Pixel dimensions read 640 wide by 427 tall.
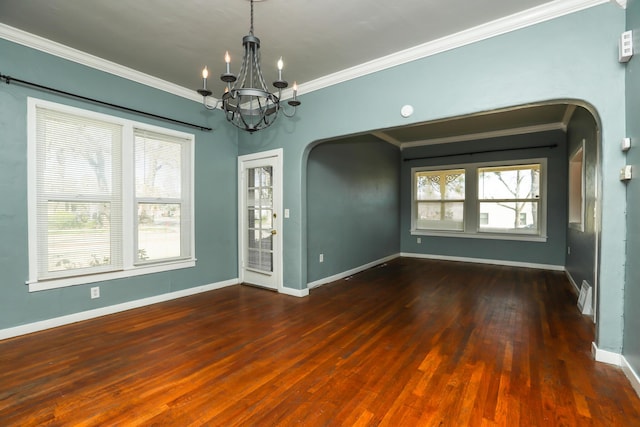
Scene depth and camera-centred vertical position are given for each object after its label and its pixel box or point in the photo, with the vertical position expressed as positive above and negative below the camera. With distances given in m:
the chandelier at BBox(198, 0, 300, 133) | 1.99 +0.84
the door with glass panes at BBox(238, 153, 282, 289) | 4.31 -0.18
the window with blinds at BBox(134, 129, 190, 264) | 3.66 +0.13
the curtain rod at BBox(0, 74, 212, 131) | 2.71 +1.18
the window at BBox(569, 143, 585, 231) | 4.68 +0.35
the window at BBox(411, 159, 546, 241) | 5.97 +0.20
